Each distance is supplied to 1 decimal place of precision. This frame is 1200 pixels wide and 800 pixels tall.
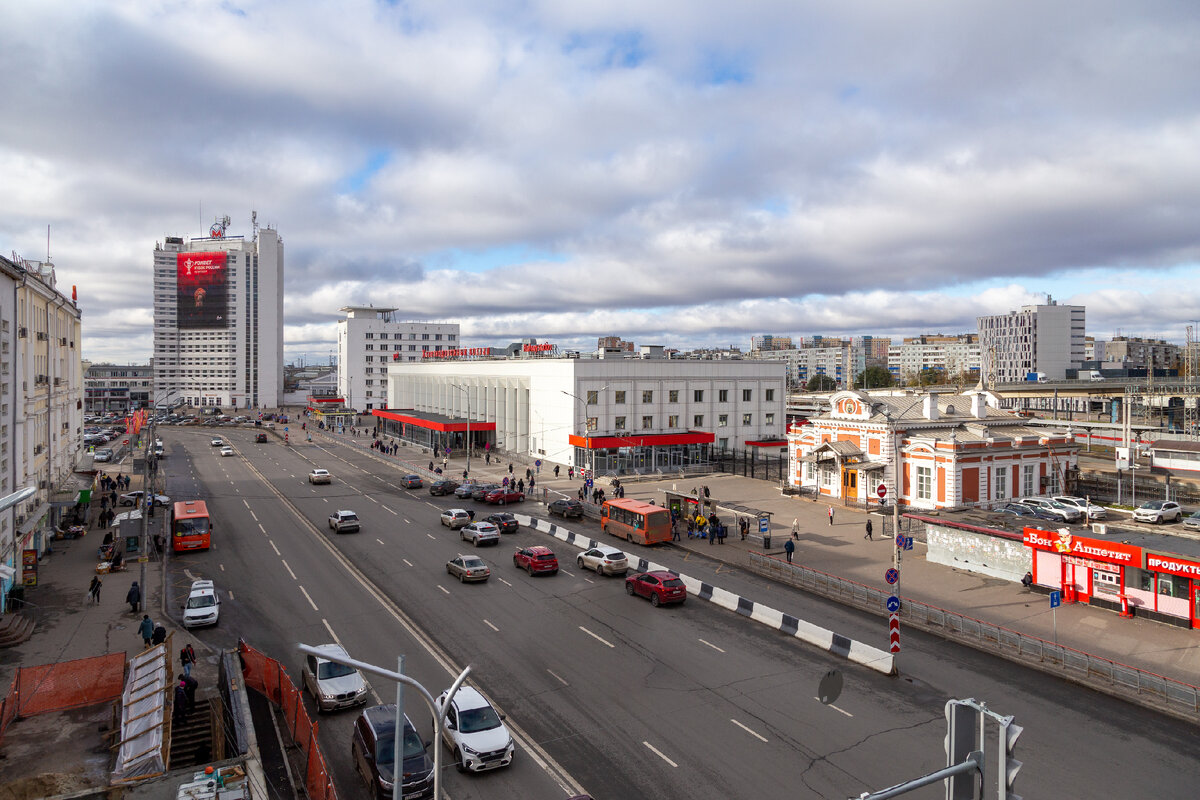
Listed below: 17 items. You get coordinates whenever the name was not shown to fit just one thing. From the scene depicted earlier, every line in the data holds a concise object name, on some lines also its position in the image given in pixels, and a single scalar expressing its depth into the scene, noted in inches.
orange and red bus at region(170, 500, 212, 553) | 1557.6
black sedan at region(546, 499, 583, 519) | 1902.1
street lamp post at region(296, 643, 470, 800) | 408.8
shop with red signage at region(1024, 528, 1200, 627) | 1052.5
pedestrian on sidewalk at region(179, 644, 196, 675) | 869.8
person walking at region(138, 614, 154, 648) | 980.6
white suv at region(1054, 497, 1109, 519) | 1760.6
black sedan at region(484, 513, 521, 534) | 1772.9
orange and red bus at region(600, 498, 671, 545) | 1611.7
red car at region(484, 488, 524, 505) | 2137.1
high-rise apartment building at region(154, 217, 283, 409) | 7696.9
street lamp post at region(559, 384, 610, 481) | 2325.8
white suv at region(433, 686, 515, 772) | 655.8
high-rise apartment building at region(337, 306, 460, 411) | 6638.8
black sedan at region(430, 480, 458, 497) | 2335.1
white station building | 2768.2
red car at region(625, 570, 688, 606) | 1157.7
